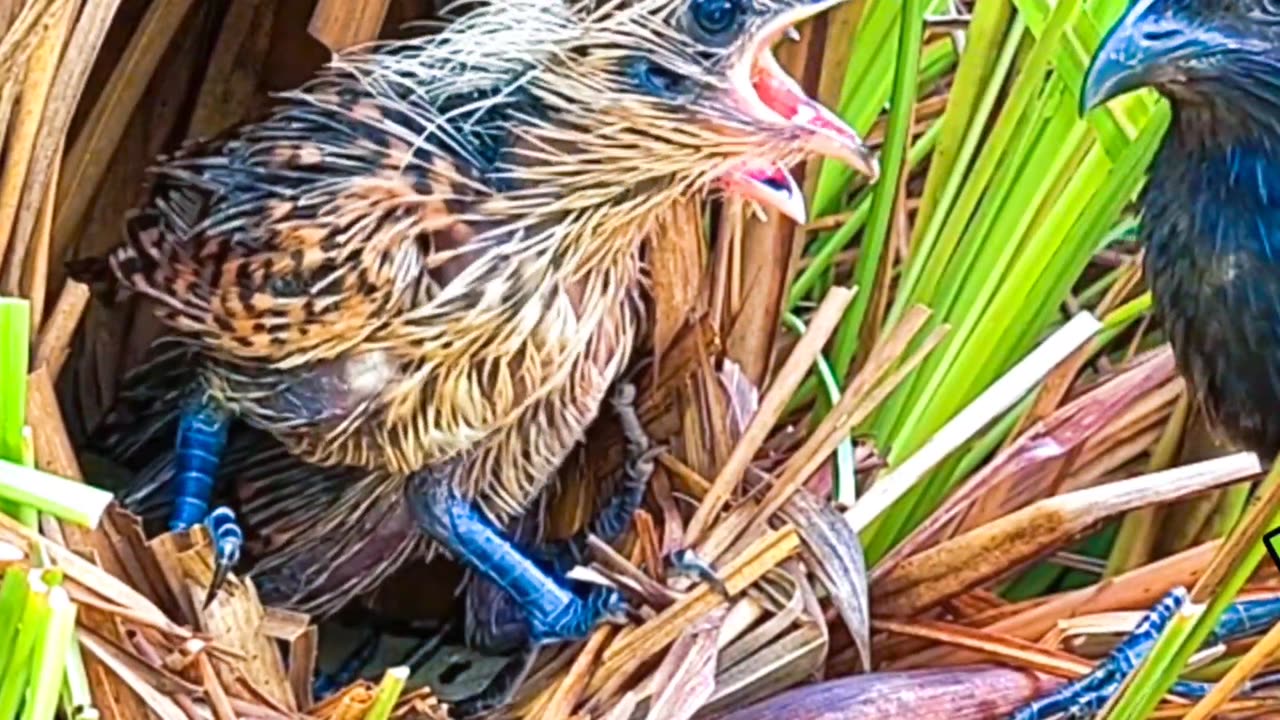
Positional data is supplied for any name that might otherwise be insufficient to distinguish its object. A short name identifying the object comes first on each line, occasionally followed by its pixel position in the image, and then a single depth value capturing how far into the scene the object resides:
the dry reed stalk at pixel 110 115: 1.04
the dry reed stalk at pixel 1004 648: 0.99
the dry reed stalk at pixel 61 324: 0.90
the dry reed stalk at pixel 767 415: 1.03
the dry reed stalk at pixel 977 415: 1.04
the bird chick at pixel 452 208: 0.95
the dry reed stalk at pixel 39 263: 0.88
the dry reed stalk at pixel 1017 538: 1.01
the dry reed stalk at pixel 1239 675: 0.77
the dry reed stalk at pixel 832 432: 1.02
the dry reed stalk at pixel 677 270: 1.06
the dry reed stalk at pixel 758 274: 1.07
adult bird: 0.94
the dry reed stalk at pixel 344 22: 1.02
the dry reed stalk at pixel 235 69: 1.11
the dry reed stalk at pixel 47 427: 0.85
